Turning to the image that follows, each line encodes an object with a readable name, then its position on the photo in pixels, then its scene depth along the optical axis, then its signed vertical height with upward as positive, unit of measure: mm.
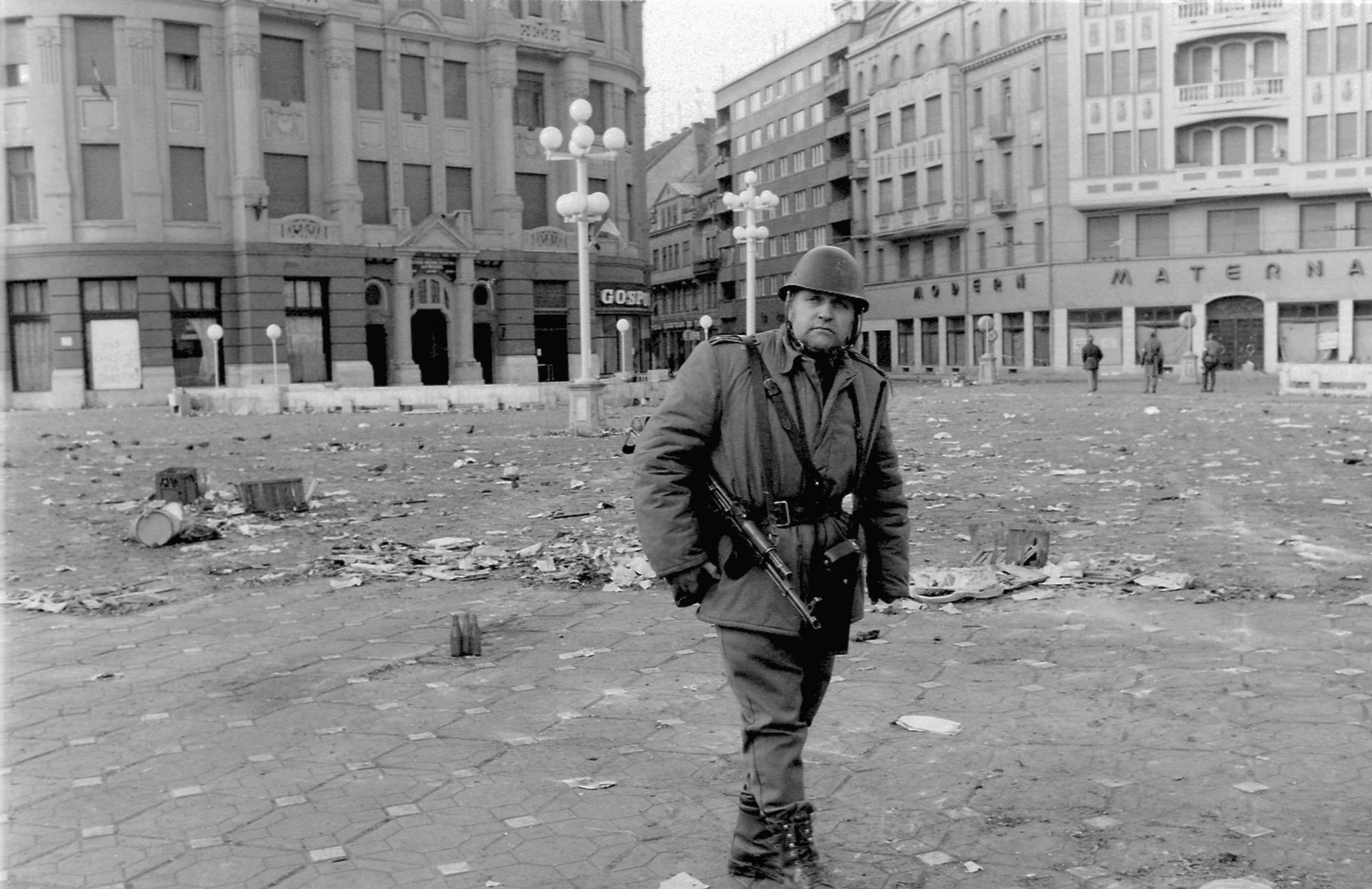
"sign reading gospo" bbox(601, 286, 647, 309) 47062 +2685
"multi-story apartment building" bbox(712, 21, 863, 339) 72625 +13151
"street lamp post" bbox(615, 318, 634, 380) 47188 +752
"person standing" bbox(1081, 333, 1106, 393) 34938 +5
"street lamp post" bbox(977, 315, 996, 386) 45781 -244
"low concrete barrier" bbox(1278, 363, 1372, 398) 29875 -610
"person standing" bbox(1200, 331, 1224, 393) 33500 -149
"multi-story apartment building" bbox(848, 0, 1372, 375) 49344 +7562
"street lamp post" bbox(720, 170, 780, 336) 32094 +4208
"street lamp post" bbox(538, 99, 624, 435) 21156 +2734
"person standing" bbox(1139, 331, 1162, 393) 33469 -119
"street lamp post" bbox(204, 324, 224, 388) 37625 +1344
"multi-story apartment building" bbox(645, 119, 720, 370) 93750 +9868
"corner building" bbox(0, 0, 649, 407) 38188 +5822
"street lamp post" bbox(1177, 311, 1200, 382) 40875 -333
